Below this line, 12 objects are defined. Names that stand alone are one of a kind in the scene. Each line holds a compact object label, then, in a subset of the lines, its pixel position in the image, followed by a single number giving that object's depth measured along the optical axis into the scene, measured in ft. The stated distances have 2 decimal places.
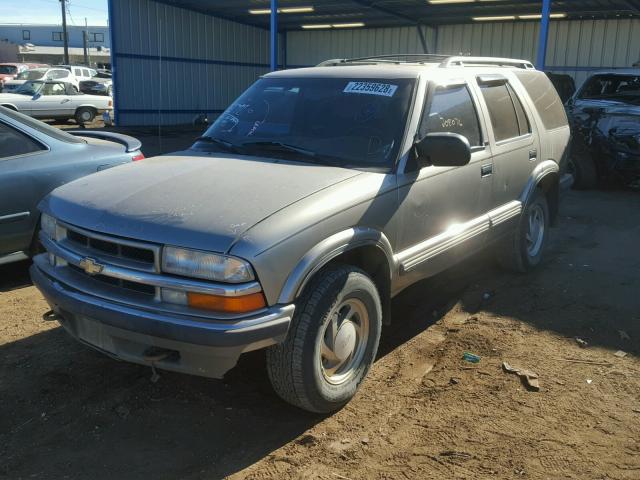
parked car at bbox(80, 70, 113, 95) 78.16
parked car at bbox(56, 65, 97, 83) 98.02
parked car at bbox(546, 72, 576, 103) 41.88
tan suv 9.15
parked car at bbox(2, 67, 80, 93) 75.20
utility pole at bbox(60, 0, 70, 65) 151.33
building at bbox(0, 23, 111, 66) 207.92
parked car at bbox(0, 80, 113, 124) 60.22
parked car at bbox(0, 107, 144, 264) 16.25
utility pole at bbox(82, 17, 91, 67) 190.18
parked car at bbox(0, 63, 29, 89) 107.06
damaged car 30.73
